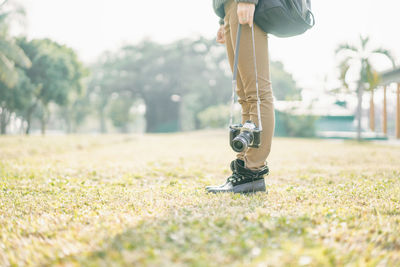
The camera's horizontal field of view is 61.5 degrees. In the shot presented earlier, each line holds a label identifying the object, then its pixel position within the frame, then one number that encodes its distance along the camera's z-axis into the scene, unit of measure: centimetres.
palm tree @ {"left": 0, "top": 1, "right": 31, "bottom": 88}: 1413
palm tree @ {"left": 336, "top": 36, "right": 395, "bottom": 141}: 1992
